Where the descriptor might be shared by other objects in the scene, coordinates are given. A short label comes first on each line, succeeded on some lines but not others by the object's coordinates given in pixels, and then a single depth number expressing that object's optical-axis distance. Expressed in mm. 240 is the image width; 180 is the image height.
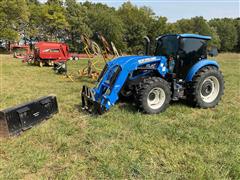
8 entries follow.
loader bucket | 3182
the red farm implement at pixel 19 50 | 20546
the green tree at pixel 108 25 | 29522
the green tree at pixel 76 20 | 30039
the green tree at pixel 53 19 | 29187
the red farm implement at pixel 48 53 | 13398
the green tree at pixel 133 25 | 30216
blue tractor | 3930
